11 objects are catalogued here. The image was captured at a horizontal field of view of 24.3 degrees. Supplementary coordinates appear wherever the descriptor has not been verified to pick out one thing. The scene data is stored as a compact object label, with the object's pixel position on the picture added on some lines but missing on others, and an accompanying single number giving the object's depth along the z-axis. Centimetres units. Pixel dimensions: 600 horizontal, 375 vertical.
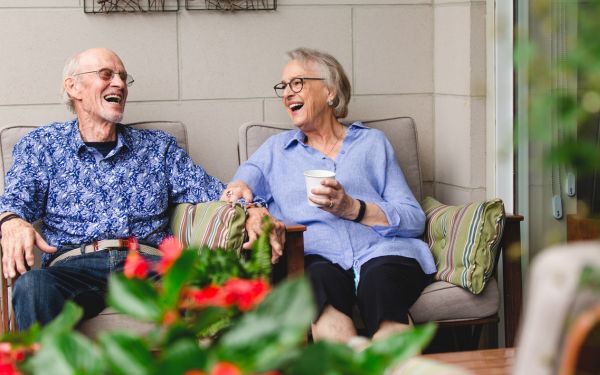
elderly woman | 373
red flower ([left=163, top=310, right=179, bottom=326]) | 145
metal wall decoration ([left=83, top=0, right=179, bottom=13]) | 433
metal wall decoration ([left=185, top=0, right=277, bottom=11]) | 443
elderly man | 389
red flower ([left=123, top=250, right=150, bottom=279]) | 175
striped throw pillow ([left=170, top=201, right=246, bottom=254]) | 375
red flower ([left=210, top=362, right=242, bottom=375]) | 117
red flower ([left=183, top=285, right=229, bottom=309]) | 162
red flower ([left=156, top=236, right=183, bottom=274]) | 162
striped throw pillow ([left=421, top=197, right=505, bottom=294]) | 386
